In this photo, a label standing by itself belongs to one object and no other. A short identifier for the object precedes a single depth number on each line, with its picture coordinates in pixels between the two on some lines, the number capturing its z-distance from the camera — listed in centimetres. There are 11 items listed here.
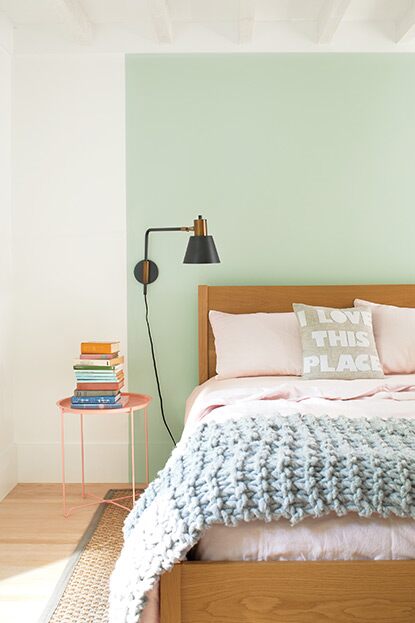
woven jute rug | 218
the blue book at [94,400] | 313
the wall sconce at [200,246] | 317
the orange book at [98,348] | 324
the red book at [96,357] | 323
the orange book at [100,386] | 317
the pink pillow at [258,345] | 321
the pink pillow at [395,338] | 319
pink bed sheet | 161
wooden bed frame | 158
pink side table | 310
